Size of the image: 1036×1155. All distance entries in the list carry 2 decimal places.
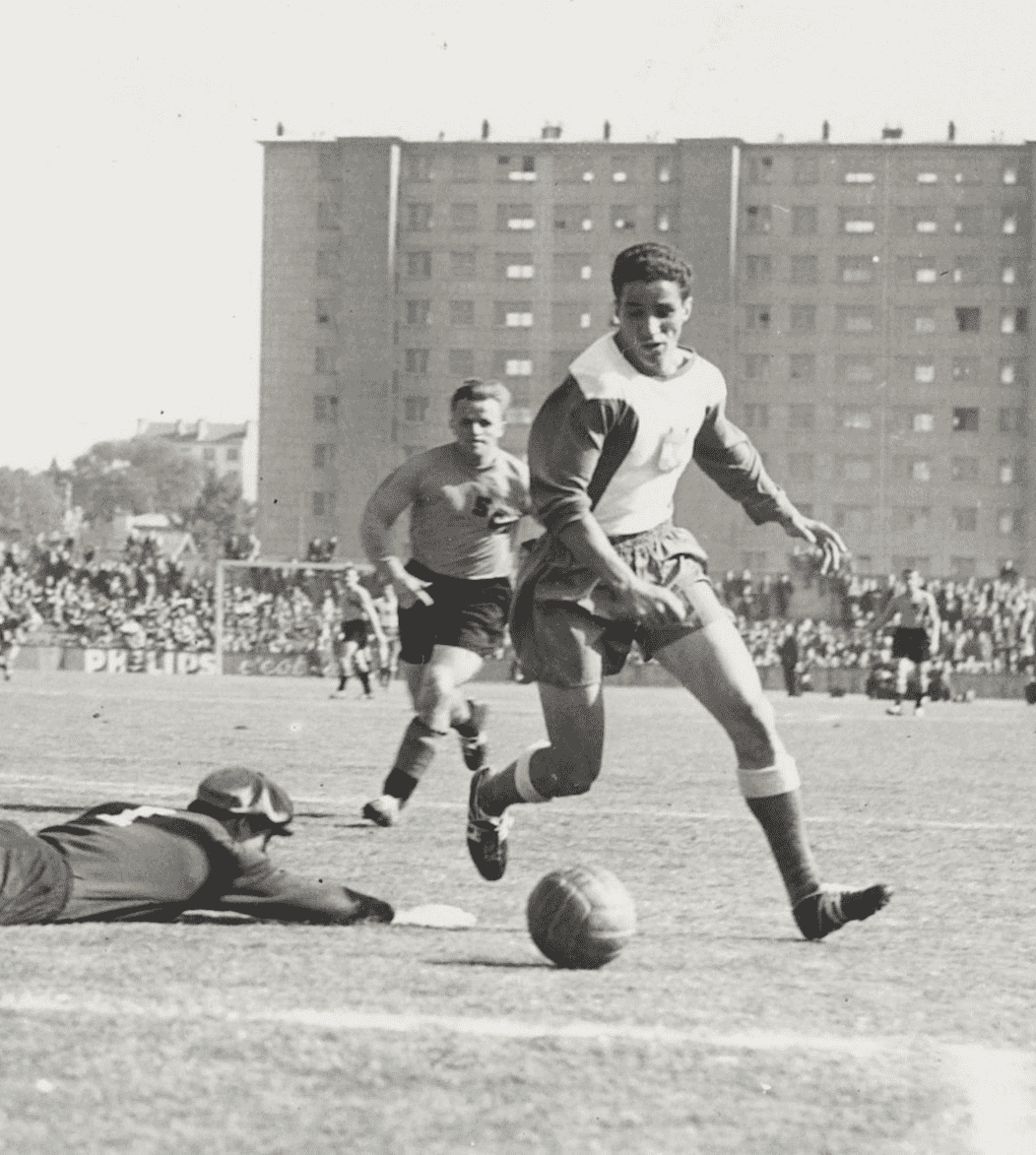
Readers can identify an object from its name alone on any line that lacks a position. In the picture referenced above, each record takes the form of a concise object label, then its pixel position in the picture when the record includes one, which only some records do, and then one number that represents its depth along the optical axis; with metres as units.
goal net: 48.81
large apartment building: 96.81
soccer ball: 5.32
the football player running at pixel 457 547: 9.96
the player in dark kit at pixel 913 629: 29.26
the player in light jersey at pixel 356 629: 31.77
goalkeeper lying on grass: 5.56
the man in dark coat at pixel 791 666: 45.56
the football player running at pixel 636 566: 6.14
